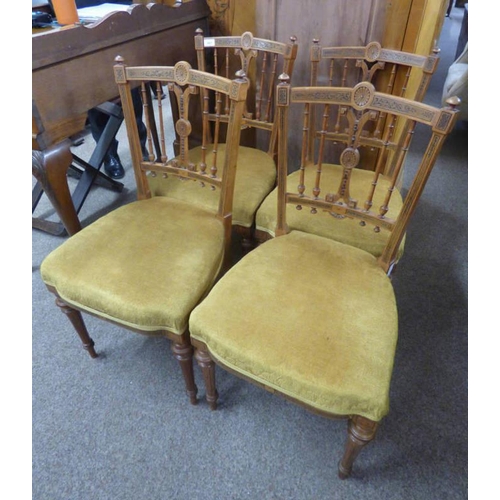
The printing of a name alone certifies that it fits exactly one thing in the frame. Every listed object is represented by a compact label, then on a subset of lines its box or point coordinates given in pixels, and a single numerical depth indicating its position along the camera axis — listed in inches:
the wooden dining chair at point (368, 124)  44.4
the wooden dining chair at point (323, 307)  29.2
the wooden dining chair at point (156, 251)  36.0
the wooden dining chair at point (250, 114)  51.1
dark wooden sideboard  44.6
